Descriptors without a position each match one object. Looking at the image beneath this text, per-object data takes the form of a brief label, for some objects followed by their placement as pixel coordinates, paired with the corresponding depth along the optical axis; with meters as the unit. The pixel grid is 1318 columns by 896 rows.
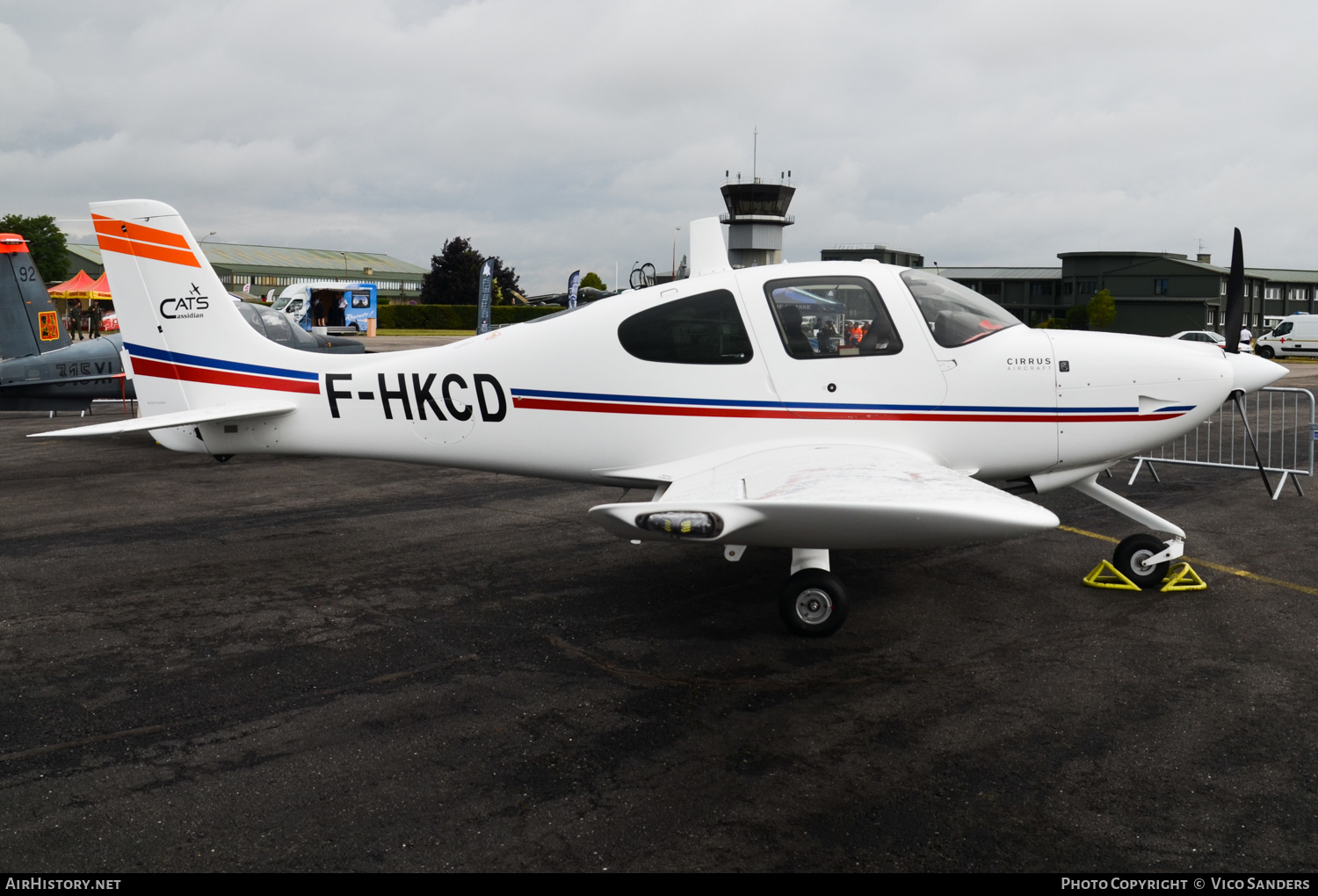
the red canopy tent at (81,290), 44.62
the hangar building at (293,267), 108.56
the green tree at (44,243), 79.78
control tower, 66.62
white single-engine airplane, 6.23
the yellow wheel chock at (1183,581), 6.71
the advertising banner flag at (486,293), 33.53
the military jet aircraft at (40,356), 15.27
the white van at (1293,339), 43.88
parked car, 38.66
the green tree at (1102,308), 70.25
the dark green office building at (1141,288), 75.88
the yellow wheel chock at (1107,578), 6.79
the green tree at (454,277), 87.31
